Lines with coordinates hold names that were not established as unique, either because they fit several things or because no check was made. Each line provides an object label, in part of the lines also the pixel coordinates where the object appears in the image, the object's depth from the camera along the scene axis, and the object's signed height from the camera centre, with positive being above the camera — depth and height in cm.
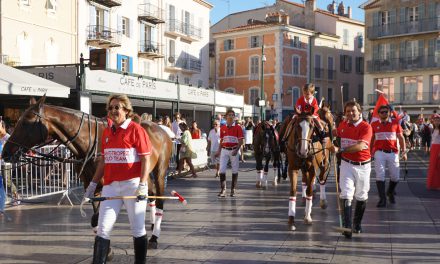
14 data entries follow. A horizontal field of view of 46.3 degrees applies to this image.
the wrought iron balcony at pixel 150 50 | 3647 +488
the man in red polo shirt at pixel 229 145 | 1196 -63
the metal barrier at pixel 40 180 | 1152 -146
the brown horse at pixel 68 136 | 689 -26
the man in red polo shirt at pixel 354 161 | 750 -63
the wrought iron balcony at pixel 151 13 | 3606 +747
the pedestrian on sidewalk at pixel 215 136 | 1819 -66
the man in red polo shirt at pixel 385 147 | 1047 -57
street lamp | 2999 +58
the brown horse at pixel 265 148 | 1386 -83
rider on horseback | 860 +25
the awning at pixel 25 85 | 1158 +76
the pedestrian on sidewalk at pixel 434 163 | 1276 -111
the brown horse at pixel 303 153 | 823 -57
